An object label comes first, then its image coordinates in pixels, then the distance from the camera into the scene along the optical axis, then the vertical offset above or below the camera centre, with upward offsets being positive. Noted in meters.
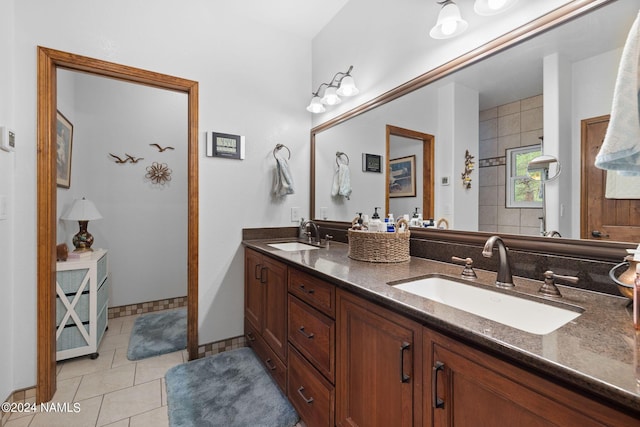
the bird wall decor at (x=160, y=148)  3.10 +0.69
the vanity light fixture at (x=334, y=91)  2.10 +0.91
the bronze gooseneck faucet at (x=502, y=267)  1.06 -0.20
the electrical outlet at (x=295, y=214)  2.60 -0.02
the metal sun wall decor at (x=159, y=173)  3.09 +0.41
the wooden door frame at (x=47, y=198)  1.67 +0.08
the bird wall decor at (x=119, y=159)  2.90 +0.53
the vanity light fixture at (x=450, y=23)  1.34 +0.88
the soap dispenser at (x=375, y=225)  1.59 -0.07
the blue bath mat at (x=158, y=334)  2.26 -1.06
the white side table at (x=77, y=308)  2.05 -0.69
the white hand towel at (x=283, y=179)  2.41 +0.27
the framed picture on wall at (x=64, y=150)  2.30 +0.51
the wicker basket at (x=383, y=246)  1.48 -0.17
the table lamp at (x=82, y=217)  2.34 -0.04
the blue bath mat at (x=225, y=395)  1.51 -1.07
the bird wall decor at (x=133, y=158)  2.97 +0.55
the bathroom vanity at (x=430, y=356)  0.55 -0.36
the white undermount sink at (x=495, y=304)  0.89 -0.32
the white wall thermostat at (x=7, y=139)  1.48 +0.38
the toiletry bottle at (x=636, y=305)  0.69 -0.22
